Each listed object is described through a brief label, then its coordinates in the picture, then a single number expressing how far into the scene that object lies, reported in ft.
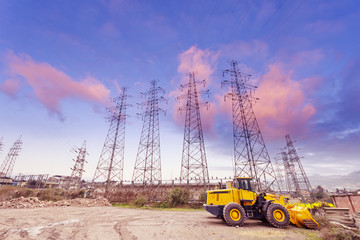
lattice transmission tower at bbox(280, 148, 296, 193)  153.99
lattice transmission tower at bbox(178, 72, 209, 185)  74.28
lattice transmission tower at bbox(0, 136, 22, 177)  188.44
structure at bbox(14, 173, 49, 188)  136.93
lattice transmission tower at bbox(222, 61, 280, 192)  71.35
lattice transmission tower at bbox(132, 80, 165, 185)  90.55
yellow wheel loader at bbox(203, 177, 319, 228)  28.81
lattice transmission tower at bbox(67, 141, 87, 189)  149.28
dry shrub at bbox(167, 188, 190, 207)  64.54
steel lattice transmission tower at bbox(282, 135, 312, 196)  138.02
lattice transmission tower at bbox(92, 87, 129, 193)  92.32
